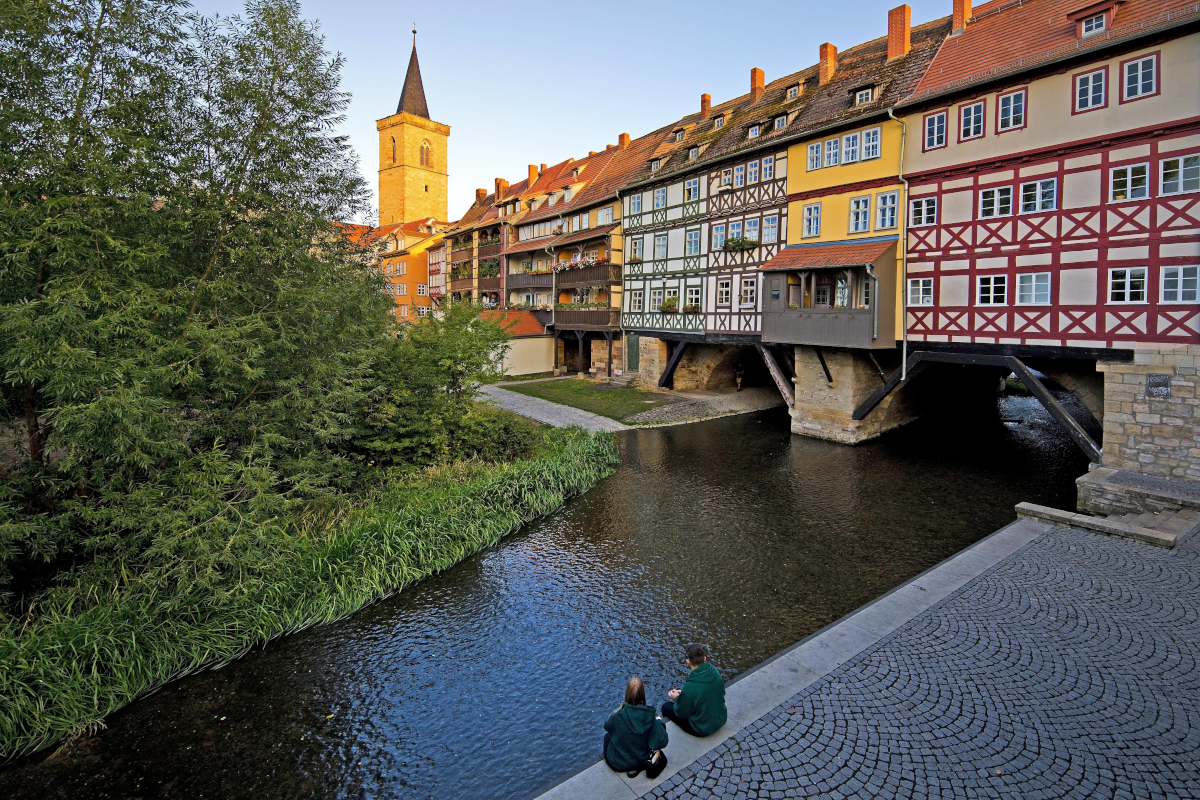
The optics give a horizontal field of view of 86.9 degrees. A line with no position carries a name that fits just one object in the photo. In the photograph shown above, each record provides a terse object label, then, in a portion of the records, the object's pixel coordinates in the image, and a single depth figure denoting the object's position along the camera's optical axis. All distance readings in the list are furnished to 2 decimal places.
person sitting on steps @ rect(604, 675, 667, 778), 4.93
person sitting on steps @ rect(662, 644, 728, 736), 5.28
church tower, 57.25
